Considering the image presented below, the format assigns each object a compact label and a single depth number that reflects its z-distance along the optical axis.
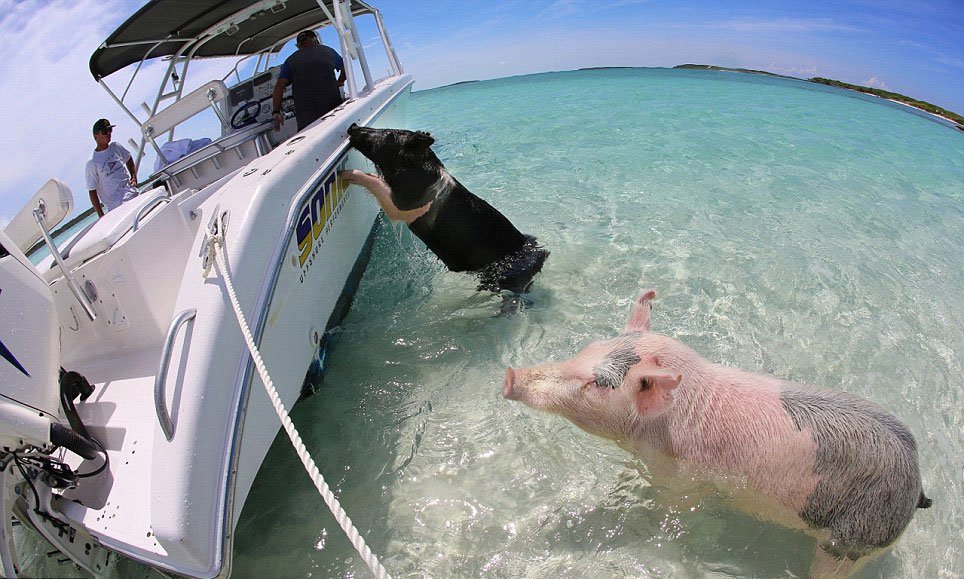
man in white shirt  4.95
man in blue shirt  4.89
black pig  3.90
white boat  1.66
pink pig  1.94
